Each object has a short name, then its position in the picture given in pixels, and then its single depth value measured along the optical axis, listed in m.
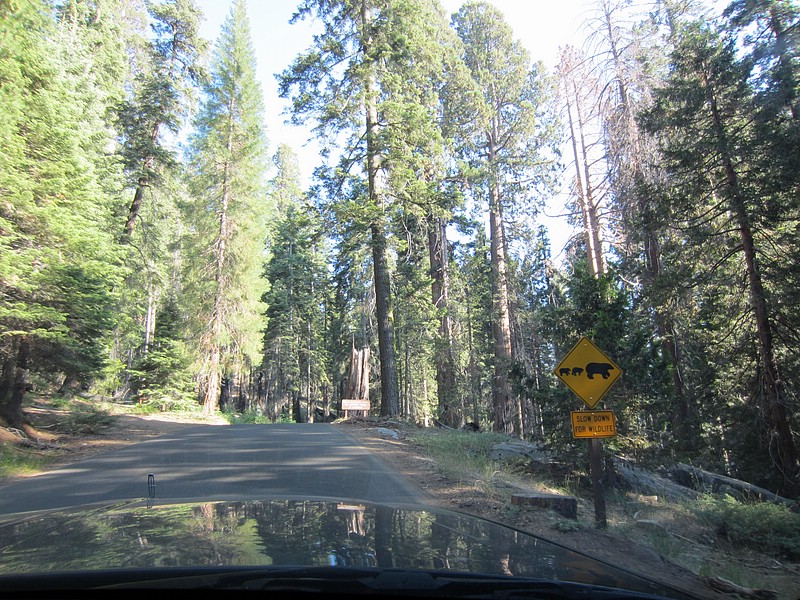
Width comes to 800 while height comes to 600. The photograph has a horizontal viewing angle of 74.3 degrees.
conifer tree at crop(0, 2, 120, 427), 11.58
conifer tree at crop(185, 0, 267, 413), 29.59
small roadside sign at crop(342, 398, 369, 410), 23.66
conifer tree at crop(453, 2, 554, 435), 22.61
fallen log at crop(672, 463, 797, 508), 11.92
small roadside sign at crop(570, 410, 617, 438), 6.92
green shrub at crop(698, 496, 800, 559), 7.39
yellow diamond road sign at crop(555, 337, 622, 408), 7.11
